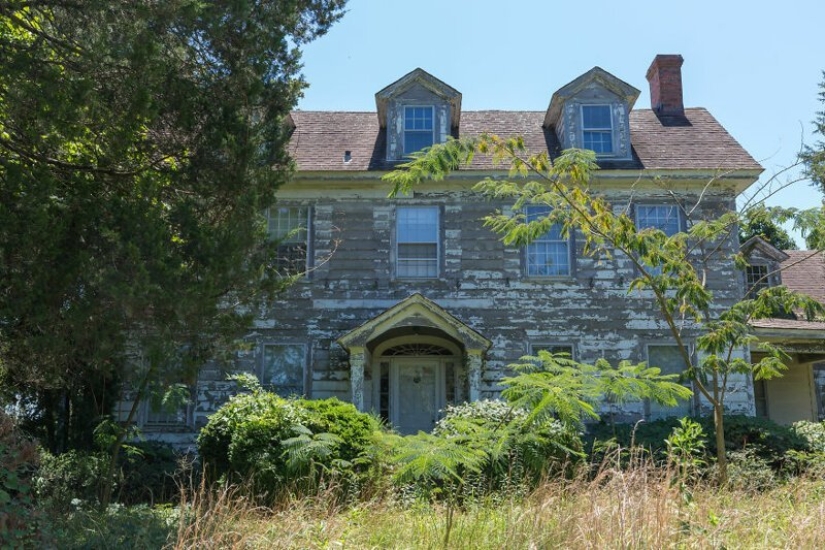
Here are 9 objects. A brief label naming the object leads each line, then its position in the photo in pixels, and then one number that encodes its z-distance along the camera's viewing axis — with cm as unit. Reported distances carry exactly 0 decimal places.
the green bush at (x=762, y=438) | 1331
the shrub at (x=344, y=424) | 977
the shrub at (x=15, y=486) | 538
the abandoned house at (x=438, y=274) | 1591
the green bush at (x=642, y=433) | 1296
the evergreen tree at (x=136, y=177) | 812
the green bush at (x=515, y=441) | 662
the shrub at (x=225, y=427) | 1034
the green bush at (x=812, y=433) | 1325
